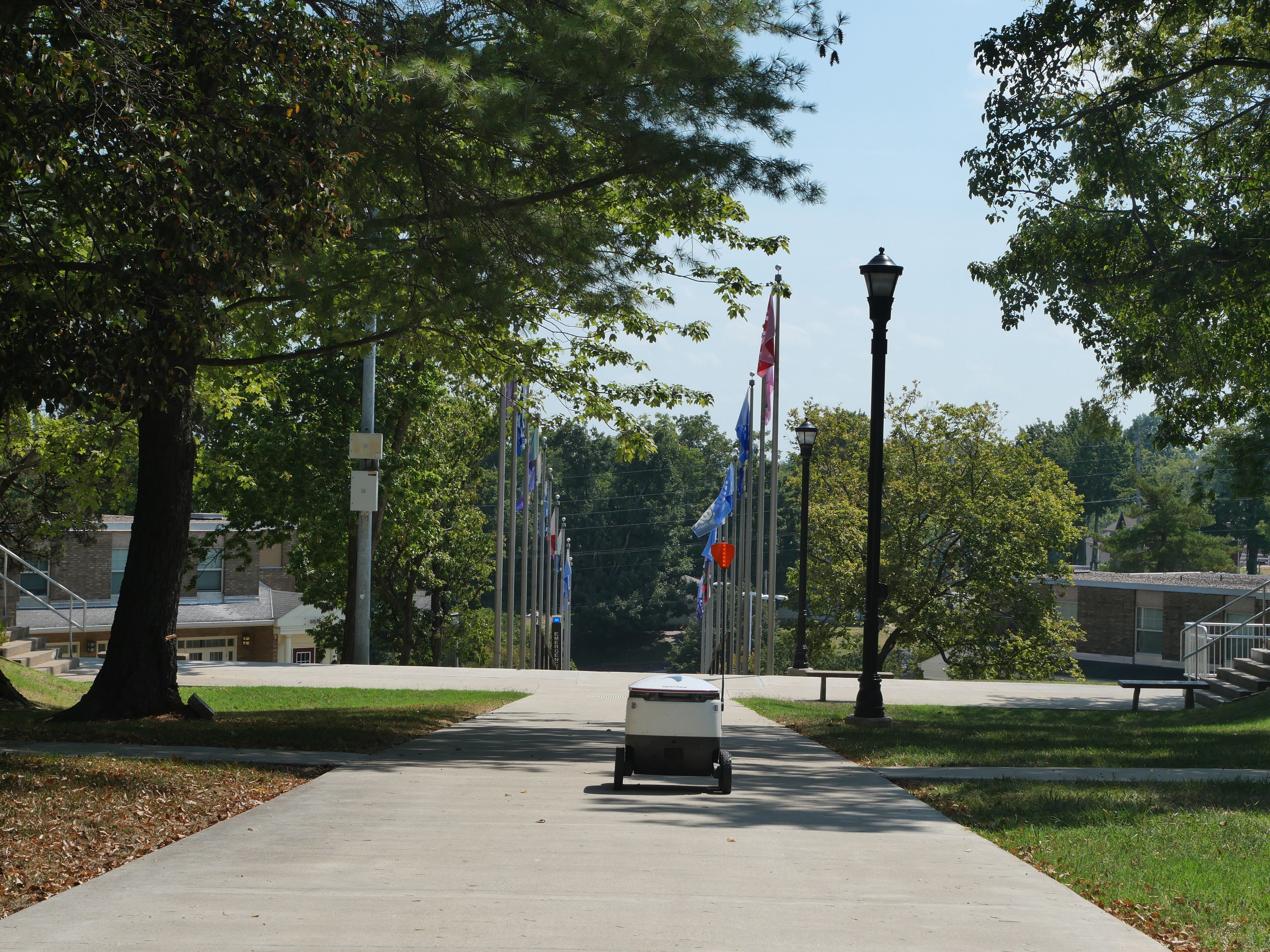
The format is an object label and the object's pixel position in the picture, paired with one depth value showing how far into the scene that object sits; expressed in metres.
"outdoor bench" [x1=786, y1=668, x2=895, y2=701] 28.08
